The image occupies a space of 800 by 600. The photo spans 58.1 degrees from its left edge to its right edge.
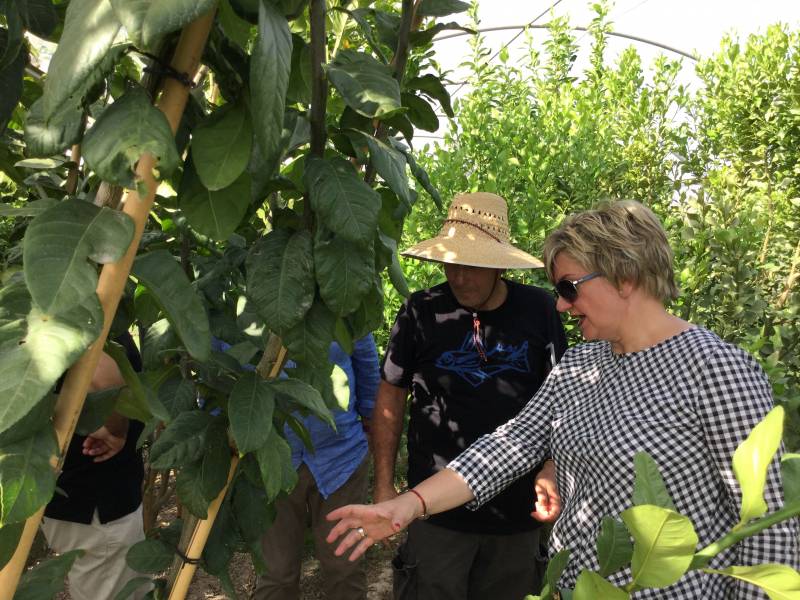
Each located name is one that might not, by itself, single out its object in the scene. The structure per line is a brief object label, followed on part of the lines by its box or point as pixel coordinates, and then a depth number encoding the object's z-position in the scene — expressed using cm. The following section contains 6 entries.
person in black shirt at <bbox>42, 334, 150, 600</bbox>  272
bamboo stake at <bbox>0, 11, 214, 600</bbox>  78
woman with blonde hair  160
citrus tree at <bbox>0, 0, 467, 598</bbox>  70
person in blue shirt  334
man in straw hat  280
